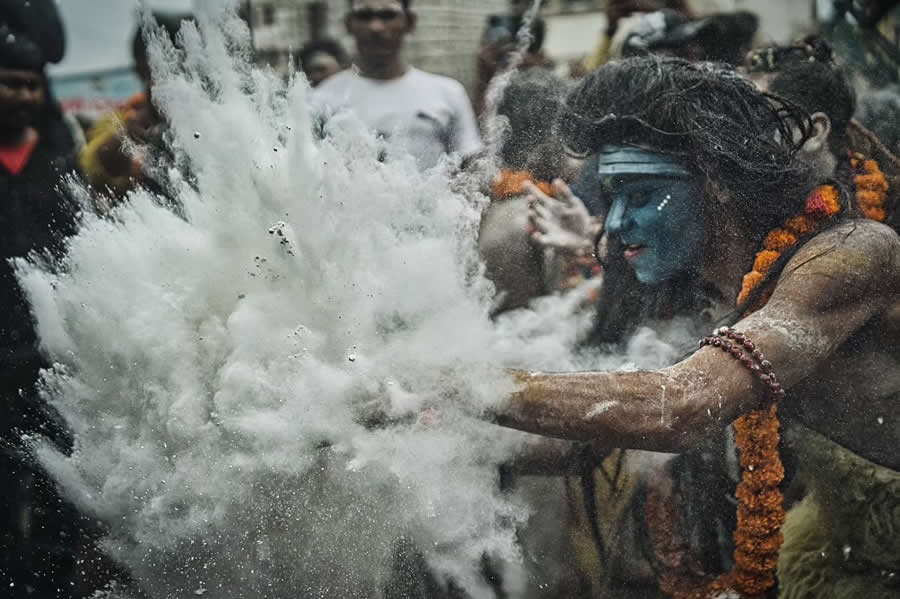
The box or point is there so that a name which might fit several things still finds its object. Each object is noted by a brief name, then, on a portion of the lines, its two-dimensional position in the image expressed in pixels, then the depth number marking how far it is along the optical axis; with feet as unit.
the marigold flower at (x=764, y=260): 7.61
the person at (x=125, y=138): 7.72
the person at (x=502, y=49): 10.13
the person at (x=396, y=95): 8.30
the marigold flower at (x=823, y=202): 7.58
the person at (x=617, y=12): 10.24
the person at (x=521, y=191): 8.21
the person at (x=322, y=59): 9.50
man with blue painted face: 7.04
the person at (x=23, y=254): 7.98
